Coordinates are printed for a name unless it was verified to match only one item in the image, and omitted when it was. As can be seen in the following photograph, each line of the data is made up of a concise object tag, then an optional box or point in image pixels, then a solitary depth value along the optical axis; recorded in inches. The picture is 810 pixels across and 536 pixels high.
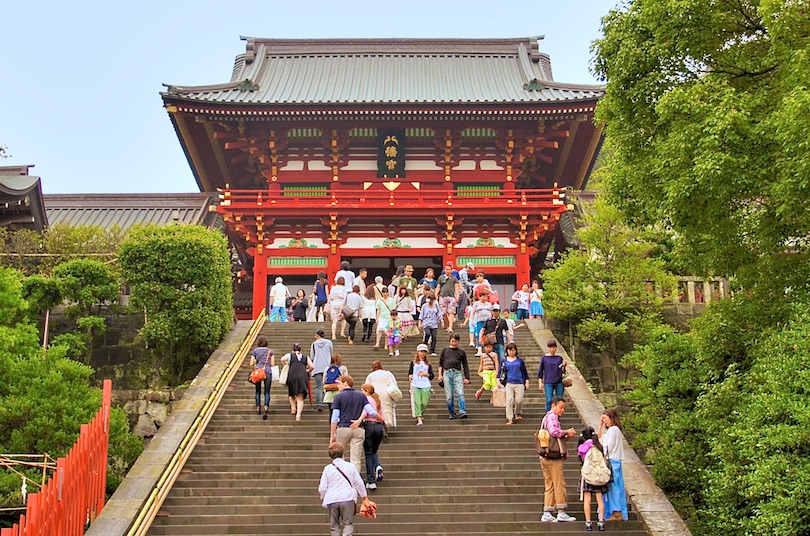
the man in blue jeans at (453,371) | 541.0
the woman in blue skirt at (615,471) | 424.8
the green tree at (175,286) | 664.4
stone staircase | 440.5
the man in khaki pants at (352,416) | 449.1
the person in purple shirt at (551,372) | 525.7
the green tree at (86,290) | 683.4
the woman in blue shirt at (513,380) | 527.8
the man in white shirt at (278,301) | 817.5
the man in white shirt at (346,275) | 743.7
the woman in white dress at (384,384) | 507.2
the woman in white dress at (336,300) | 709.9
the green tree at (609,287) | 699.4
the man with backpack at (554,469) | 431.5
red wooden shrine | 978.7
